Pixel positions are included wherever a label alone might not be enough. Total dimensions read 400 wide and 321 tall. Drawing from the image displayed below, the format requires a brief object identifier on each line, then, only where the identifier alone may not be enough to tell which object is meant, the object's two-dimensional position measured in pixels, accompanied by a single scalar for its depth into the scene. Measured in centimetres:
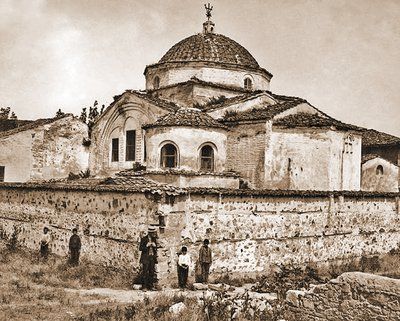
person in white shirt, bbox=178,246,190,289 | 1177
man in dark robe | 1162
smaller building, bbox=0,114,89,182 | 2244
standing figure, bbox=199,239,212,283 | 1207
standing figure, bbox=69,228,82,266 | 1392
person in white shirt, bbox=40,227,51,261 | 1498
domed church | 1780
